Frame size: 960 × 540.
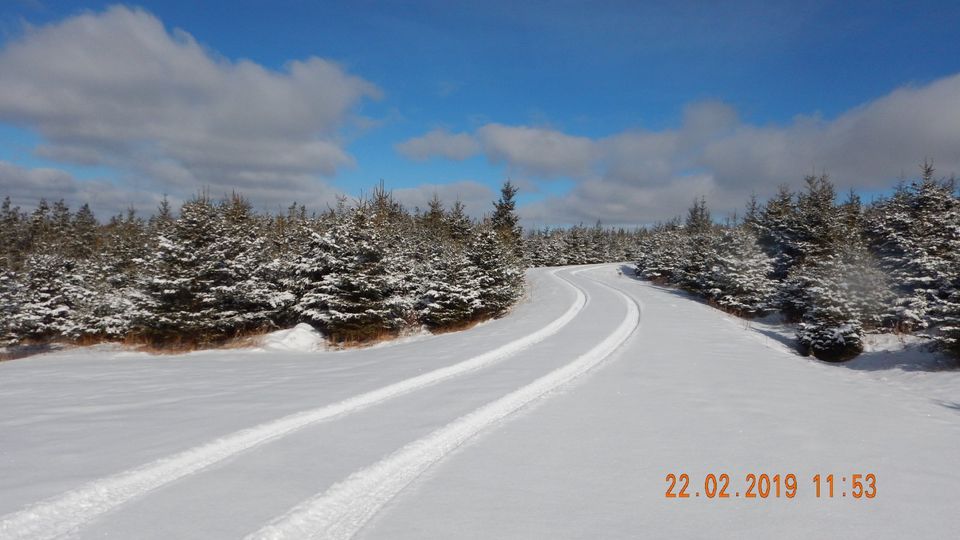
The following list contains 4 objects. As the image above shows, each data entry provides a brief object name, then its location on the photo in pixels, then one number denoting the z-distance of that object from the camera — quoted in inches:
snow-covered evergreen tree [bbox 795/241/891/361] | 645.3
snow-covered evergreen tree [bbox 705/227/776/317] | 1013.2
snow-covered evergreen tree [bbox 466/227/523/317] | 968.3
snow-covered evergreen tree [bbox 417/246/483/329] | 892.0
